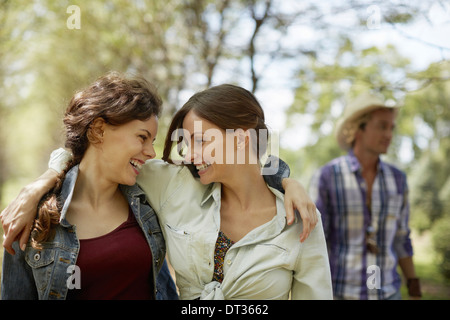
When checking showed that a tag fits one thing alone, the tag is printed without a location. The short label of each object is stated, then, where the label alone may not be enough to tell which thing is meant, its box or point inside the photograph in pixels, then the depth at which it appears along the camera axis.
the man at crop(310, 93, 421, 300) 3.55
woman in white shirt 2.15
